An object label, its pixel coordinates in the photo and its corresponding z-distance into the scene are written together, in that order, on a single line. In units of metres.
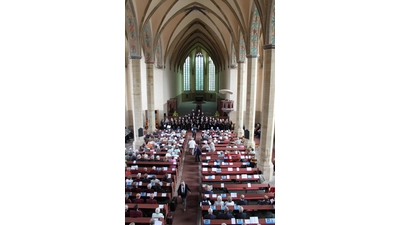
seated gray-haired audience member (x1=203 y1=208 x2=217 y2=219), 8.19
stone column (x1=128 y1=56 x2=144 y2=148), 18.61
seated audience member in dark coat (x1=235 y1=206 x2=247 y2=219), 8.15
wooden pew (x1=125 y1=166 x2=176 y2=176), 12.53
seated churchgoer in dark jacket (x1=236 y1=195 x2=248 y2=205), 9.27
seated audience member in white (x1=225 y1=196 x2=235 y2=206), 8.97
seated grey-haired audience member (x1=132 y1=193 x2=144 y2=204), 9.47
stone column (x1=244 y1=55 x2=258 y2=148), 17.77
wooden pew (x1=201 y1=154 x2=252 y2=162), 14.56
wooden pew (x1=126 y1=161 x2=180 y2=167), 13.53
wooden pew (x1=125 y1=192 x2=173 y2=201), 10.12
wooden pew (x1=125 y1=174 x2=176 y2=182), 11.64
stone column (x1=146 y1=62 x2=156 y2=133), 22.77
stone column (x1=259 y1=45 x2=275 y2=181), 12.75
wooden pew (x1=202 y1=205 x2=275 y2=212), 8.87
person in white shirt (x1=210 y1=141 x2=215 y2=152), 16.59
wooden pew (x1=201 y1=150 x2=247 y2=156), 15.57
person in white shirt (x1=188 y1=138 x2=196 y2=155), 17.95
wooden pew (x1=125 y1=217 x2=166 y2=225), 8.04
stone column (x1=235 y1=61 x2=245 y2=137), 21.78
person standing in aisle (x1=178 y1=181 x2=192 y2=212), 10.41
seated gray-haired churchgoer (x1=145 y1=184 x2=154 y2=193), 10.39
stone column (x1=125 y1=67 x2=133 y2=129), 26.47
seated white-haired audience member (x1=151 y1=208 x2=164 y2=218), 8.03
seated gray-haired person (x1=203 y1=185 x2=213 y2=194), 10.03
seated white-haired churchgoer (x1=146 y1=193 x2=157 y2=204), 9.45
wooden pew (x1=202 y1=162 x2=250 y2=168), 13.33
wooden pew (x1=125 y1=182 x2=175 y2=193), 10.85
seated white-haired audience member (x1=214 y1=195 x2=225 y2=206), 8.92
